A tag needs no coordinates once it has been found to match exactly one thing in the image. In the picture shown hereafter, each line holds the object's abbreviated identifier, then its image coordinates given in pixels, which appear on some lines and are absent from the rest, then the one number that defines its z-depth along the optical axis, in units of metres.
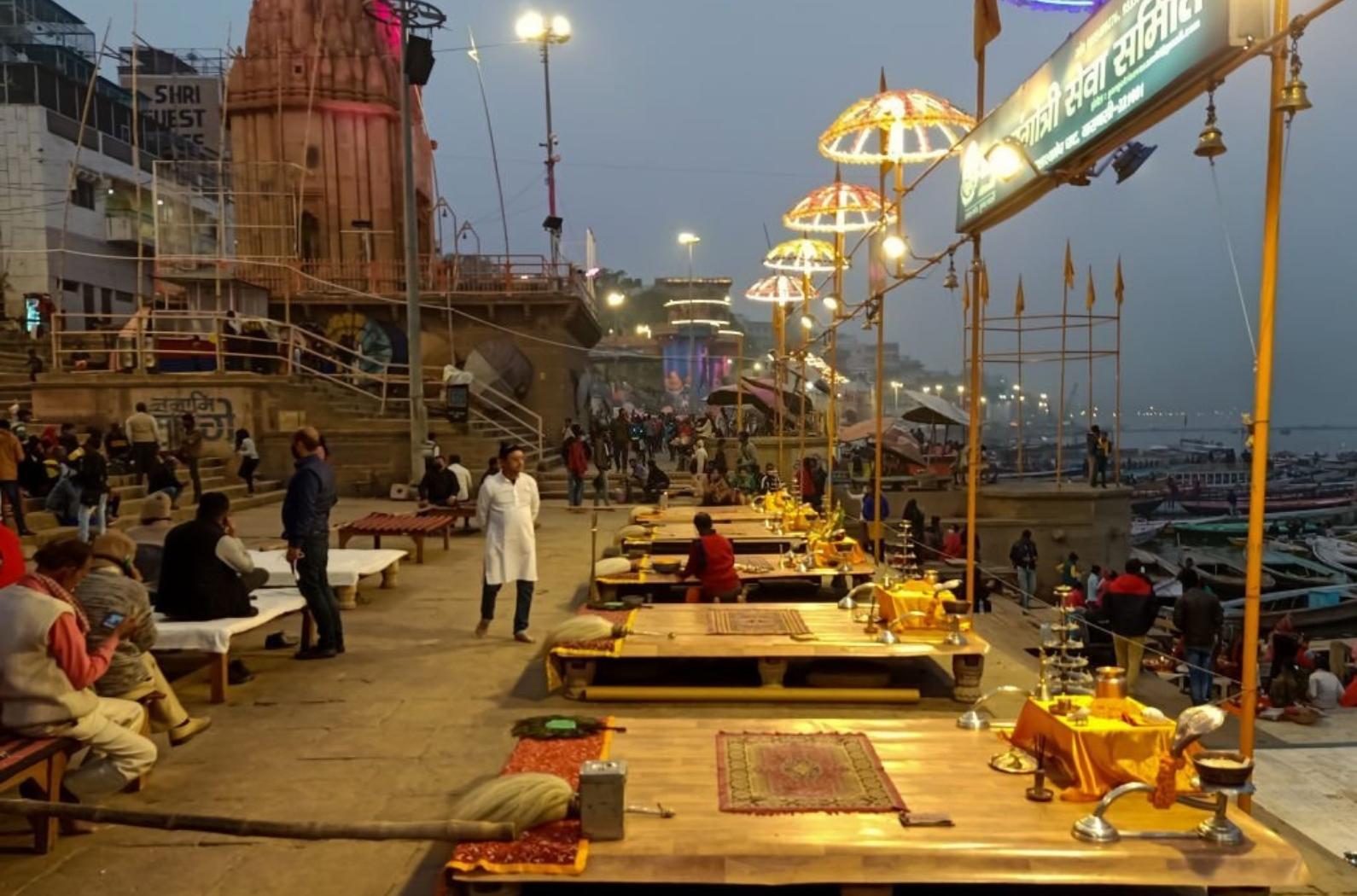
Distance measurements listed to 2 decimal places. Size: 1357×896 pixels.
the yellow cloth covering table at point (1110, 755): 4.36
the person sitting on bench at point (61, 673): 4.52
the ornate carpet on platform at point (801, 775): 4.37
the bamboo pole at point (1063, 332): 22.73
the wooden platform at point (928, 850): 3.75
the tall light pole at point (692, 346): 46.25
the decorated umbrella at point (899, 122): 9.43
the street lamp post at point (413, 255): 19.08
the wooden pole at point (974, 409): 6.53
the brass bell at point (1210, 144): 3.94
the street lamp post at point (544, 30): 27.59
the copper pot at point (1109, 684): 4.66
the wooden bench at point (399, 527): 12.55
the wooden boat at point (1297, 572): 25.52
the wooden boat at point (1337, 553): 28.27
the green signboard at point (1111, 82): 3.64
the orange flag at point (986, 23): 7.59
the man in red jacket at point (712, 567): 9.39
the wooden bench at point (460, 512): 14.42
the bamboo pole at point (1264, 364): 3.78
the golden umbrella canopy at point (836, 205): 12.96
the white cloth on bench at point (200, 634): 6.76
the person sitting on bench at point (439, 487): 17.17
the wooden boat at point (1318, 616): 20.23
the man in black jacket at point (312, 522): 7.69
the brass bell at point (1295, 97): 3.55
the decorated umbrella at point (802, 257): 16.47
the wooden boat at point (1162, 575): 22.72
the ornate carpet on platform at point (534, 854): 3.79
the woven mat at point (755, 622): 7.88
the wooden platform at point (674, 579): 10.05
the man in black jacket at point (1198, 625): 10.21
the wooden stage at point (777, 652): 7.18
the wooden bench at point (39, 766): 4.29
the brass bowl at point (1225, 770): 3.78
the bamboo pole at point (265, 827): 3.11
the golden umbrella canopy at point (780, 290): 20.55
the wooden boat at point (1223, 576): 23.94
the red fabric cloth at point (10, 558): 6.27
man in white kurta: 8.58
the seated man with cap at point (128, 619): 5.32
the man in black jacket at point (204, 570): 7.12
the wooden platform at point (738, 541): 12.17
